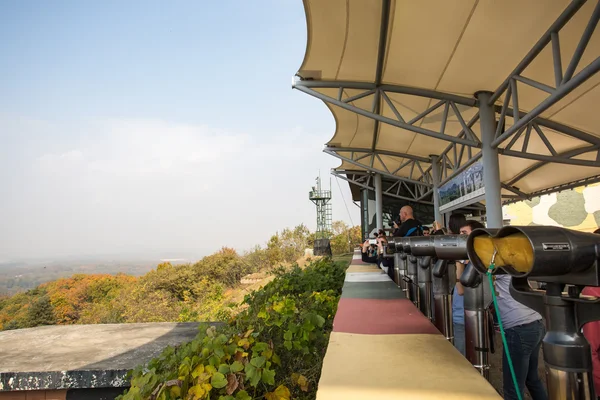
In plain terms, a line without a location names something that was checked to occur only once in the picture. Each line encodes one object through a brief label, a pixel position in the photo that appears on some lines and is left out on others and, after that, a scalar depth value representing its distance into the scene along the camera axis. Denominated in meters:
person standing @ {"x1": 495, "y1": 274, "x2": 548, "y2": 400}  2.65
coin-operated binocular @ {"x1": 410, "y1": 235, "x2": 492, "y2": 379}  1.53
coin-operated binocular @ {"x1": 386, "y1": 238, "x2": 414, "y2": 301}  3.61
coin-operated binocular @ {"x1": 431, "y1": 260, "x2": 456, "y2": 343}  2.02
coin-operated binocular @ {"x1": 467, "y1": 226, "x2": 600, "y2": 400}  0.77
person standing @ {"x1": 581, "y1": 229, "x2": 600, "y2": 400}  2.41
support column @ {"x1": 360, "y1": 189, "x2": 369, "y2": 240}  21.19
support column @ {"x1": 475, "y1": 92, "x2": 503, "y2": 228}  7.14
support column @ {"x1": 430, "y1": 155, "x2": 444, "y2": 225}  13.09
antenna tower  38.03
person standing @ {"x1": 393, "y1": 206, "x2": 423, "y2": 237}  5.03
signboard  8.56
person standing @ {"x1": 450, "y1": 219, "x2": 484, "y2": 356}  3.30
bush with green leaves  1.64
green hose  0.88
